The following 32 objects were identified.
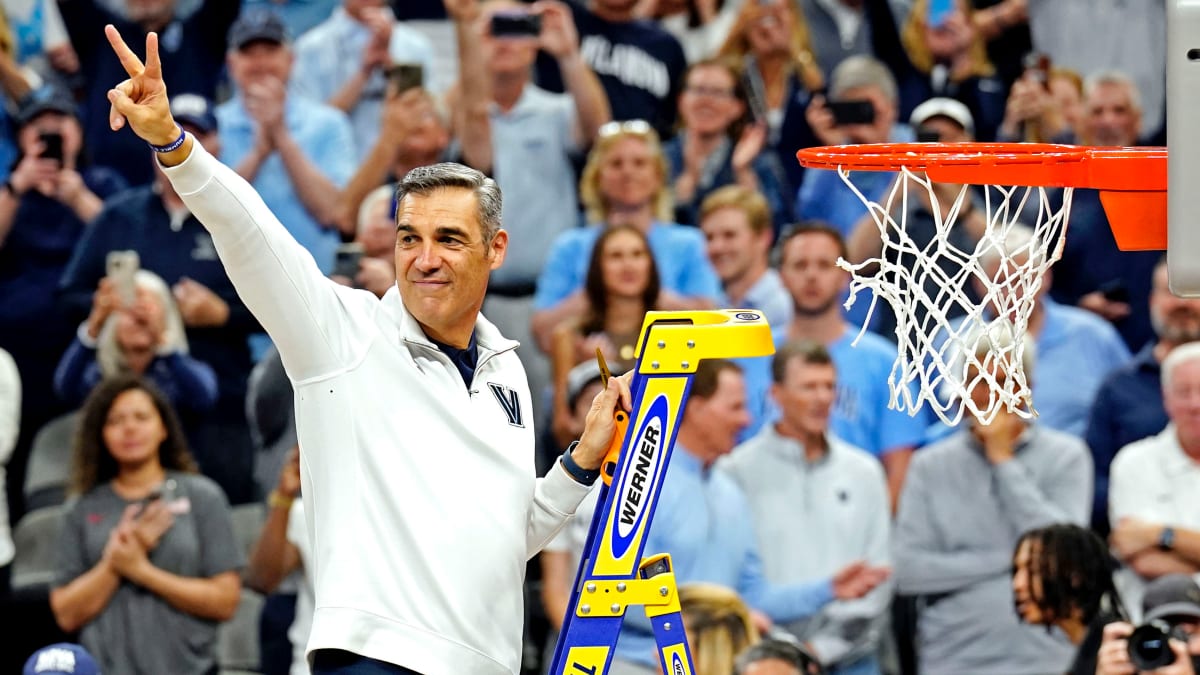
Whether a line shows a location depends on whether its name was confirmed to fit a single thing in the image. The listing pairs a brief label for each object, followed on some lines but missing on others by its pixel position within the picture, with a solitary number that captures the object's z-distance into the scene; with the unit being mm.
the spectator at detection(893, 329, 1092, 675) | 17562
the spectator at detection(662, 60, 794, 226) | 20078
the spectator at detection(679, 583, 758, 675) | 16828
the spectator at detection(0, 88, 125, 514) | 18766
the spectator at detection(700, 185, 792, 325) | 19219
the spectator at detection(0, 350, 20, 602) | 17453
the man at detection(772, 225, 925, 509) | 18578
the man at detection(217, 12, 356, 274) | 19187
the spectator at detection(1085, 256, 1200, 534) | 18219
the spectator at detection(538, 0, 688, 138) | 20297
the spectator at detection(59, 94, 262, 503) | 18344
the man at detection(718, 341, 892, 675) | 17609
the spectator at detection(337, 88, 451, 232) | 19219
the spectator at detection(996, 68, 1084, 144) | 20547
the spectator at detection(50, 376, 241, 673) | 16875
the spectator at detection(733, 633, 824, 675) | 15859
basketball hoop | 10195
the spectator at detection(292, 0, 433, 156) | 19766
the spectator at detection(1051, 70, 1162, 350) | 19469
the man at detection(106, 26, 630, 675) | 8727
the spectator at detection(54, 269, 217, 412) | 18109
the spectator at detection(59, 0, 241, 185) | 19953
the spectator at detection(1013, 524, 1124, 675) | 16891
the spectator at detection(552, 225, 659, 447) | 18328
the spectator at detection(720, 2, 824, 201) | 20500
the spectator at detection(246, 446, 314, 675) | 17344
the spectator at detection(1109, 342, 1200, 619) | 17344
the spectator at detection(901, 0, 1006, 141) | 21016
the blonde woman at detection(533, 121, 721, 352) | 18812
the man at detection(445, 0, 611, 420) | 19453
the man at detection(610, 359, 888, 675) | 17297
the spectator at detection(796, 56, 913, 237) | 19953
